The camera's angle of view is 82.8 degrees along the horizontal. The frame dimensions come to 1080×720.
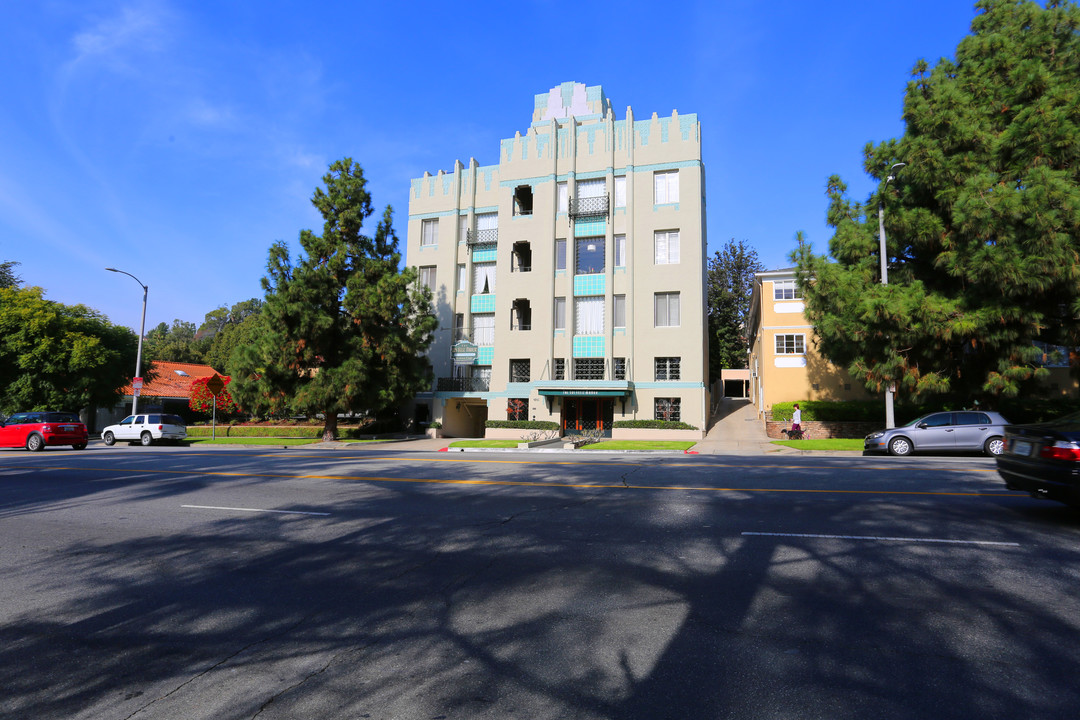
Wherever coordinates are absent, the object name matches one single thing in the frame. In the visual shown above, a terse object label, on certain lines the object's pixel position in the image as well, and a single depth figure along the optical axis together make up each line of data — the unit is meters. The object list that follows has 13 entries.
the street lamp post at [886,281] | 23.19
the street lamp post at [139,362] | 32.59
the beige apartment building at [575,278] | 33.47
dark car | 6.90
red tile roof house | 46.38
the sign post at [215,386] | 28.39
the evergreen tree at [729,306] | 57.69
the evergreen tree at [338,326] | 31.02
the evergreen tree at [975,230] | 20.47
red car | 24.27
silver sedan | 18.27
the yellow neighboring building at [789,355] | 33.09
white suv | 29.17
